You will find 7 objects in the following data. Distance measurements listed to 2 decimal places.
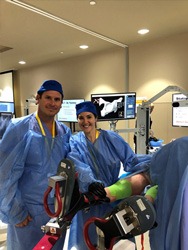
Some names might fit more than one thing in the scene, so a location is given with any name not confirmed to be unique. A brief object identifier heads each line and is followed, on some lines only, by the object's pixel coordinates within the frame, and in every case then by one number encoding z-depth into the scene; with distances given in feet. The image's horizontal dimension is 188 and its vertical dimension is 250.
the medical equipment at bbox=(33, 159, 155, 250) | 2.06
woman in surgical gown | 4.45
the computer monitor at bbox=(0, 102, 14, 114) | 12.48
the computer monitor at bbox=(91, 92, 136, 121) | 7.84
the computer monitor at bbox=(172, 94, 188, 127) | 11.08
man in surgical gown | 3.85
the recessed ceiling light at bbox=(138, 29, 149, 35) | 10.81
